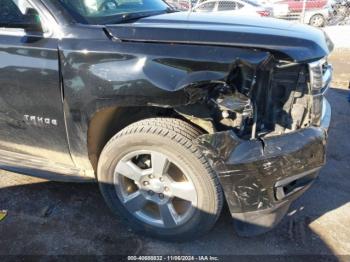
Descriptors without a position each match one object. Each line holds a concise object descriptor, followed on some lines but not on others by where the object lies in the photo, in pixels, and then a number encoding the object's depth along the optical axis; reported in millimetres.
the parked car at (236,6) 13797
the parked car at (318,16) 16688
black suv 2334
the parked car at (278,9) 14703
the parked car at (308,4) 16078
